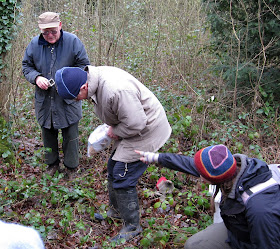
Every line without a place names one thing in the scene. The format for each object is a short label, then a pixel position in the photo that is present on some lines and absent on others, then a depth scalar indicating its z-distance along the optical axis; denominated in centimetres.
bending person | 323
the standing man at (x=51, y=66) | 458
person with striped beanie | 227
